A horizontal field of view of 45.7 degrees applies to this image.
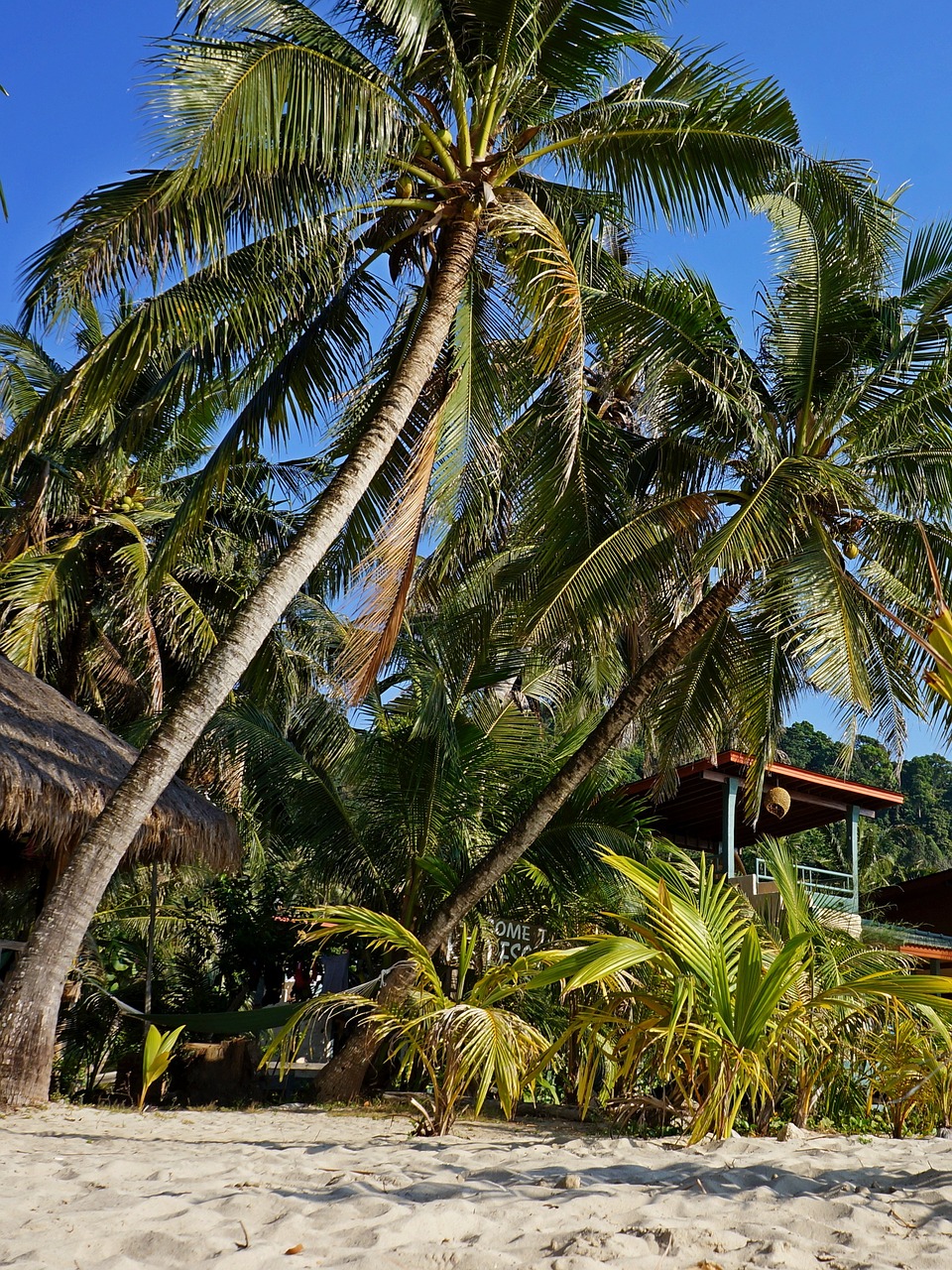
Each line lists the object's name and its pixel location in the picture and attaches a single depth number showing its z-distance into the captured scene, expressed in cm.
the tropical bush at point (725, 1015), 457
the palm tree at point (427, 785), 966
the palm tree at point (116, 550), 1150
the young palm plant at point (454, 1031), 486
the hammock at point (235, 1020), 897
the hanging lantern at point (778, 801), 1269
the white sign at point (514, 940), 996
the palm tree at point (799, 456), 840
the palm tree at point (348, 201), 671
